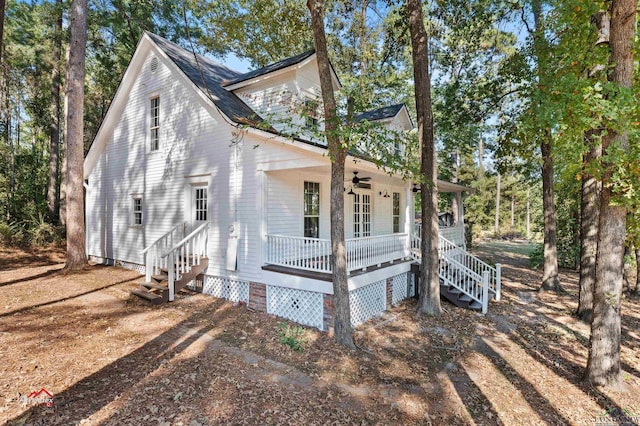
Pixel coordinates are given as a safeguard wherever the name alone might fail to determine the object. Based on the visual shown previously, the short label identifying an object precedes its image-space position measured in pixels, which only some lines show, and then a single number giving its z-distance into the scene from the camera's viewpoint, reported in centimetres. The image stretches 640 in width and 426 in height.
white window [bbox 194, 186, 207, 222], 950
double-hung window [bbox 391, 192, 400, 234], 1440
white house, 777
